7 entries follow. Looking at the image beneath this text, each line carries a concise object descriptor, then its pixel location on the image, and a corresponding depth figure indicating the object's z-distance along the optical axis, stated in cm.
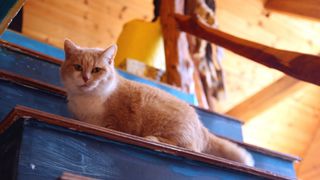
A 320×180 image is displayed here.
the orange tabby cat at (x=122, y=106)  162
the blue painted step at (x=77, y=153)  109
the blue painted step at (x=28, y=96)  149
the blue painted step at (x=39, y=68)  174
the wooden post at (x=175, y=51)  257
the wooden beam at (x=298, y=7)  299
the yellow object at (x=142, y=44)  268
